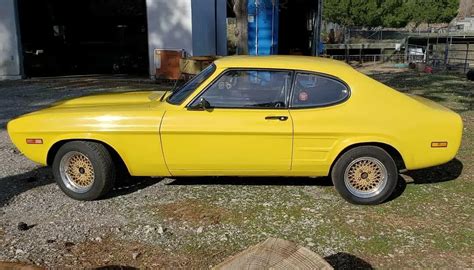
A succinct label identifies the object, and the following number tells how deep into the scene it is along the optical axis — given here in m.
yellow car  4.60
